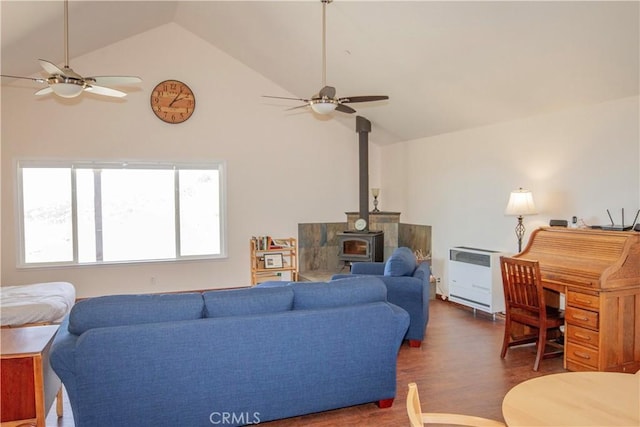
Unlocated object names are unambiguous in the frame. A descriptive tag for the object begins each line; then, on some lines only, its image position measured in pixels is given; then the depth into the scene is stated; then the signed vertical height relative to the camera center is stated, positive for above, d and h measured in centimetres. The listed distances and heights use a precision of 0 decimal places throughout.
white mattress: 417 -98
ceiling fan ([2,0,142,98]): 341 +106
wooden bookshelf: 729 -92
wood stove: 720 -71
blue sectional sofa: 250 -93
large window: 645 -7
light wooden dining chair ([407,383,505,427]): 154 -80
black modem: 387 -23
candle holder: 799 +18
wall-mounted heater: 539 -99
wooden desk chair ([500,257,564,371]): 381 -94
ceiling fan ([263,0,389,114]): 430 +107
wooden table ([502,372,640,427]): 148 -74
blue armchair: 438 -88
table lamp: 478 -1
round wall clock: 685 +170
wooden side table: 257 -109
